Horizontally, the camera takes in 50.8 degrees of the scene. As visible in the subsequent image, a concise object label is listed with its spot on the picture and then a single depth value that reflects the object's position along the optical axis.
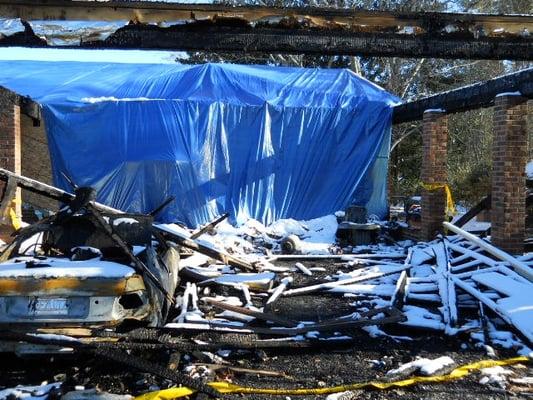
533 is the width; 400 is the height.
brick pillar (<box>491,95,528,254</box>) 9.84
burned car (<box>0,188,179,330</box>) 4.87
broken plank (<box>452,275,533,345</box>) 6.25
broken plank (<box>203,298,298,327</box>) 6.59
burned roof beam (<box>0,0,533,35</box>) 4.72
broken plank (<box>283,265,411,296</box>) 8.41
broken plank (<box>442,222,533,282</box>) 7.90
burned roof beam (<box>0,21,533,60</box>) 4.93
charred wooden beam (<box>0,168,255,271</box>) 6.28
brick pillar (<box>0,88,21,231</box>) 11.67
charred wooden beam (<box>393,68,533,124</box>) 9.65
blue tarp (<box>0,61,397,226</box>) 15.28
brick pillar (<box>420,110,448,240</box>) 12.92
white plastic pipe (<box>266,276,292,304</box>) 7.84
